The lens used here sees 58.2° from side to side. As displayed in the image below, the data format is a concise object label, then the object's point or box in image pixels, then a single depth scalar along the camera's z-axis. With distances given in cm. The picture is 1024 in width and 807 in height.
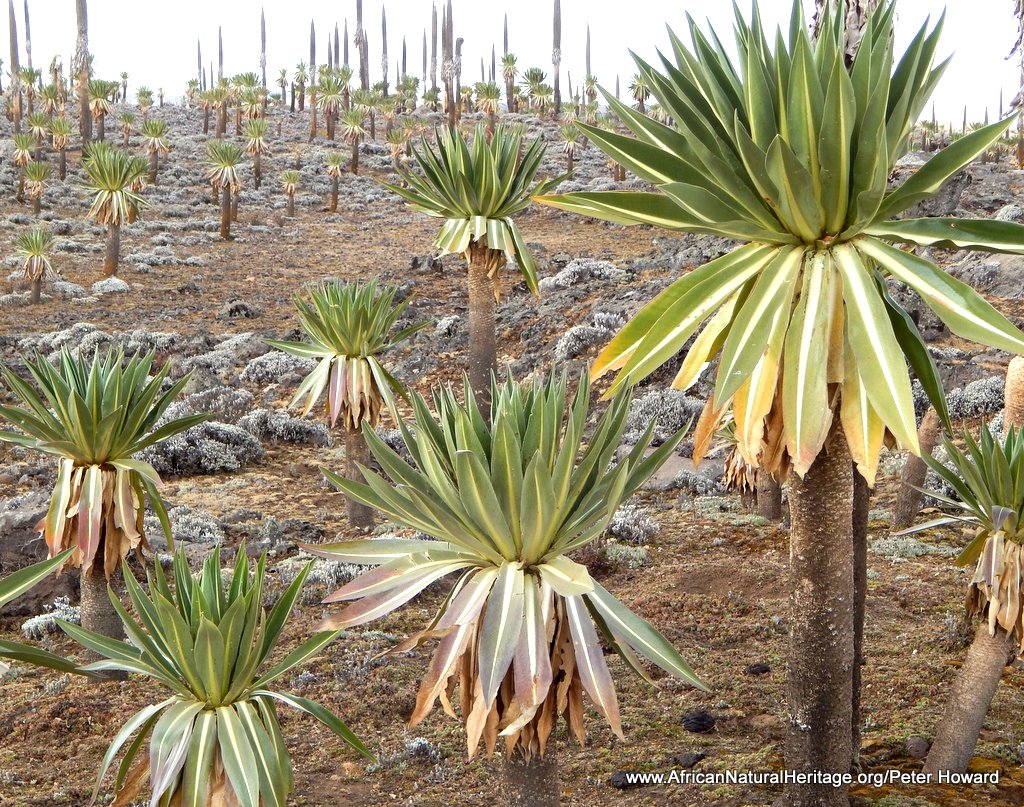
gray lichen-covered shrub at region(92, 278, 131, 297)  1994
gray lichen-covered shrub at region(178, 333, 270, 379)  1559
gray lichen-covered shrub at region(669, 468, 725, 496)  1027
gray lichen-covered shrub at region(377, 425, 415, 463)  1173
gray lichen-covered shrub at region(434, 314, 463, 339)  1694
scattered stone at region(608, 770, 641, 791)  433
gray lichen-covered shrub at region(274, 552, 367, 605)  719
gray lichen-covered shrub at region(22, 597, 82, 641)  639
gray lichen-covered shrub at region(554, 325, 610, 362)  1434
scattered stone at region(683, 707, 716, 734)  489
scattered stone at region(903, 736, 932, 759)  438
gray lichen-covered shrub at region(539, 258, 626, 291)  1892
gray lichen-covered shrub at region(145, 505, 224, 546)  827
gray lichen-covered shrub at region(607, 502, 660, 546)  852
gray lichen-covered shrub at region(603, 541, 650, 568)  785
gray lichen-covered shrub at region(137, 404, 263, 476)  1096
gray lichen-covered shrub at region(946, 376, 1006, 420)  1071
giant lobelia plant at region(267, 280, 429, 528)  808
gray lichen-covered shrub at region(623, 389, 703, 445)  1161
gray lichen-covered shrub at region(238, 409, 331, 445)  1245
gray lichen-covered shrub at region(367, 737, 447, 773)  479
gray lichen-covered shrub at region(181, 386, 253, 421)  1313
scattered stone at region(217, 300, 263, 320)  1886
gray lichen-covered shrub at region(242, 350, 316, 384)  1522
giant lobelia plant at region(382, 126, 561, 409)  818
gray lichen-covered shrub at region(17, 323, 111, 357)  1586
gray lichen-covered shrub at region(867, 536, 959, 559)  784
